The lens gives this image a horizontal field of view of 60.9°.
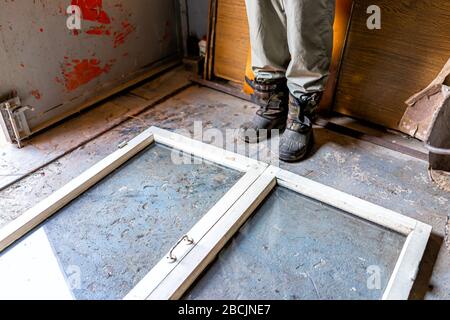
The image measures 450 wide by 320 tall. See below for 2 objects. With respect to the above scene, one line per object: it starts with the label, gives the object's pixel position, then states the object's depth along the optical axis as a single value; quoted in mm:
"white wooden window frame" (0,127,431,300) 1025
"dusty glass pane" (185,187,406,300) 1061
